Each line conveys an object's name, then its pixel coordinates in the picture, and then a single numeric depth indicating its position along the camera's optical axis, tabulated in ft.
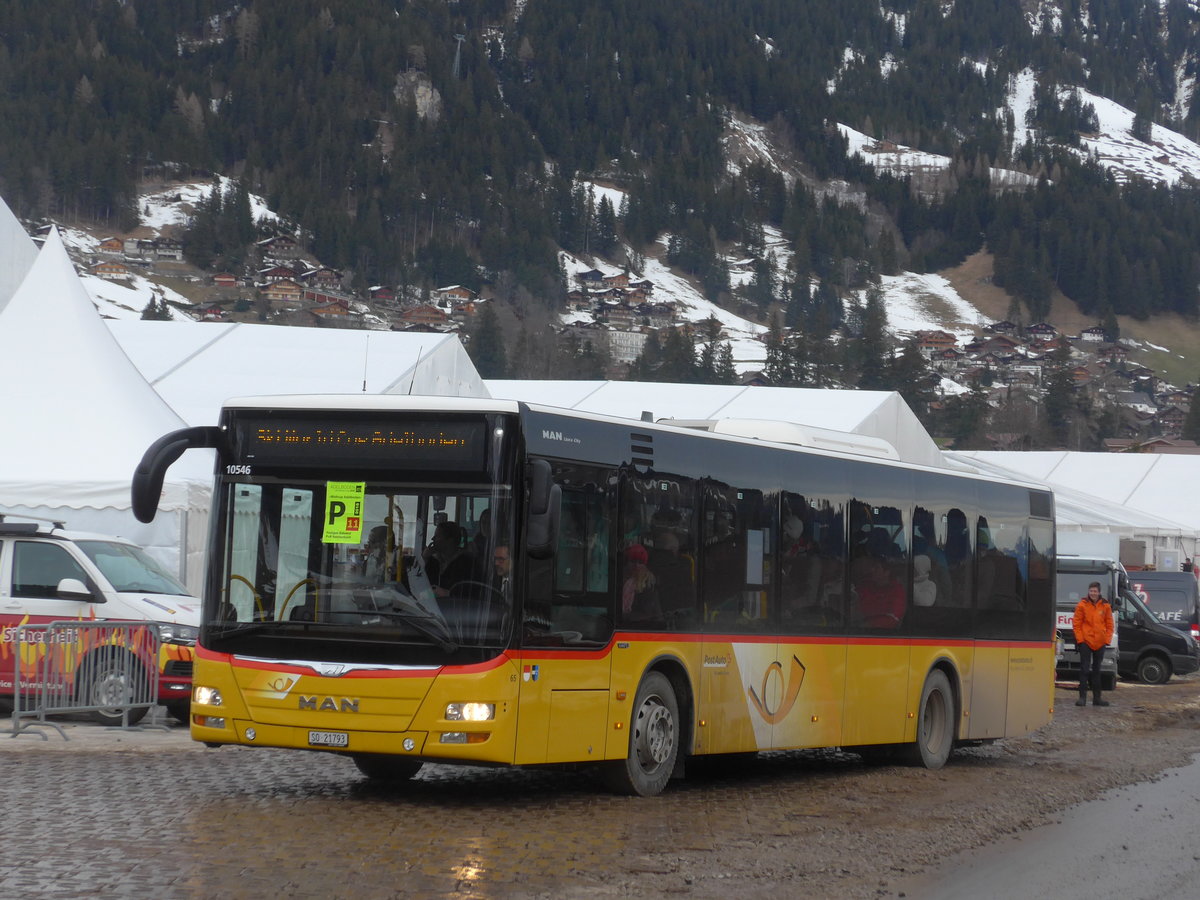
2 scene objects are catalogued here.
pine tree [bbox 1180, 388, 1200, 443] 497.46
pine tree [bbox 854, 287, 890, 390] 507.30
